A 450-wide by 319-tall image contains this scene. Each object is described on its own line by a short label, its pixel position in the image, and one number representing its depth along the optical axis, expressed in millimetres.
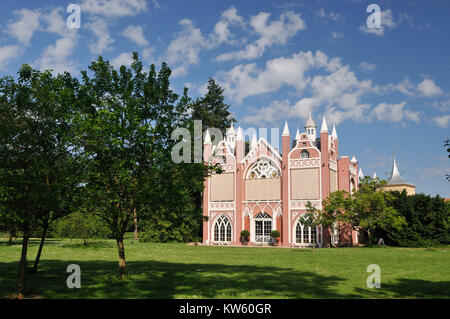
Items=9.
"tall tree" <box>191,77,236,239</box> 65812
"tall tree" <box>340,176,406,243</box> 39938
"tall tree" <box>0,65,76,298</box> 11430
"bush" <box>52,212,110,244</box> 31375
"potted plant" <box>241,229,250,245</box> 46688
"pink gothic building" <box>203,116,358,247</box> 44594
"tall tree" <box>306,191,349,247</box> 40906
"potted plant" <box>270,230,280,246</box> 45156
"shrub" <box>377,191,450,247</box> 40344
